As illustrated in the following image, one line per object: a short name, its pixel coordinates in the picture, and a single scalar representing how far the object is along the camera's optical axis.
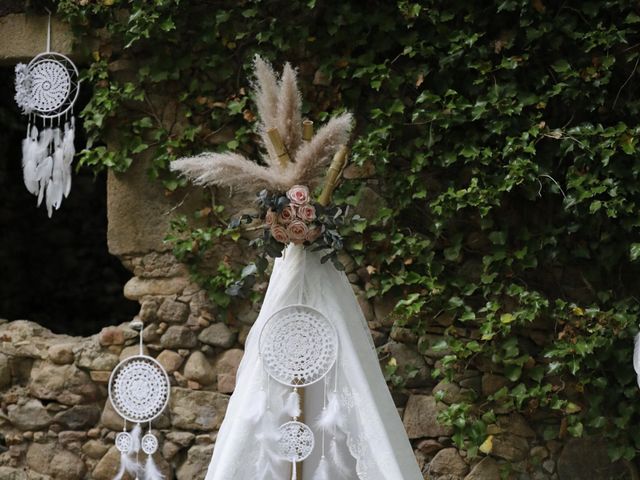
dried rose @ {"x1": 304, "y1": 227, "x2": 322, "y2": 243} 6.34
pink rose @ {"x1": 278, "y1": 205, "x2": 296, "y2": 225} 6.26
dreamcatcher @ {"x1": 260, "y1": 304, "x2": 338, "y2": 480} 6.26
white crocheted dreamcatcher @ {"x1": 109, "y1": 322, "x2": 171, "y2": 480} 8.75
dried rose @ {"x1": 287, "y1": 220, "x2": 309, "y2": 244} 6.26
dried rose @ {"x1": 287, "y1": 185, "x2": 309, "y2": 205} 6.25
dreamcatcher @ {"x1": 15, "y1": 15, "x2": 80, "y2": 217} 9.09
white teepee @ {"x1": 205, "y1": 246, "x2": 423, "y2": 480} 6.23
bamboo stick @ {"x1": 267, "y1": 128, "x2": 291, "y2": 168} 6.30
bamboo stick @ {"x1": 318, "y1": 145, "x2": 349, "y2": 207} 6.57
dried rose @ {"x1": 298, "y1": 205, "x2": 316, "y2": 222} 6.25
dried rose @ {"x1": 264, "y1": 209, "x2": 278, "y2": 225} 6.32
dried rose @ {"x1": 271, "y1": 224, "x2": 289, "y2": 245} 6.32
